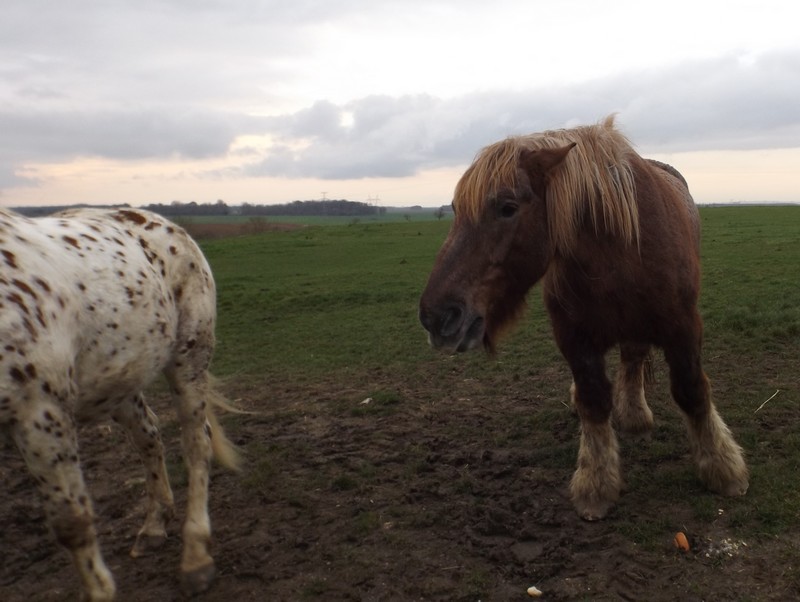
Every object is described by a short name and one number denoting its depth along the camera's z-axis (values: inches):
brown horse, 130.0
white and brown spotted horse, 111.9
